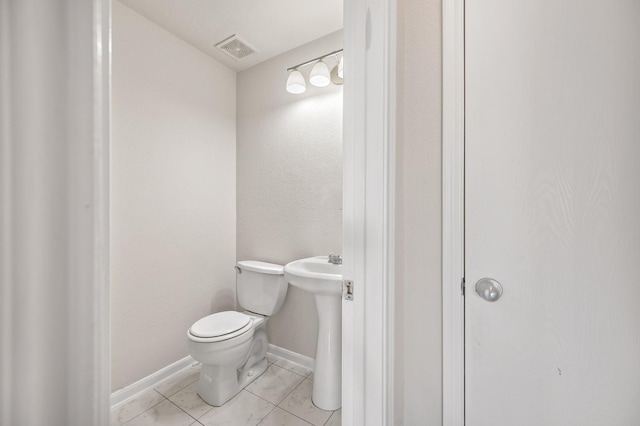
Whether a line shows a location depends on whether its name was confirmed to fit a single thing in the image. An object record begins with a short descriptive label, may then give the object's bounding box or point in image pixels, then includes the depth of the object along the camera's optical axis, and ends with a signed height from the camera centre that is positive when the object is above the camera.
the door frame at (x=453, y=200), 0.84 +0.03
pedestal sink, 1.51 -0.81
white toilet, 1.47 -0.73
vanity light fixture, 1.67 +0.86
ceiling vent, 1.86 +1.18
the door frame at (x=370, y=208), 0.76 +0.01
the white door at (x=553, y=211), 0.68 +0.00
